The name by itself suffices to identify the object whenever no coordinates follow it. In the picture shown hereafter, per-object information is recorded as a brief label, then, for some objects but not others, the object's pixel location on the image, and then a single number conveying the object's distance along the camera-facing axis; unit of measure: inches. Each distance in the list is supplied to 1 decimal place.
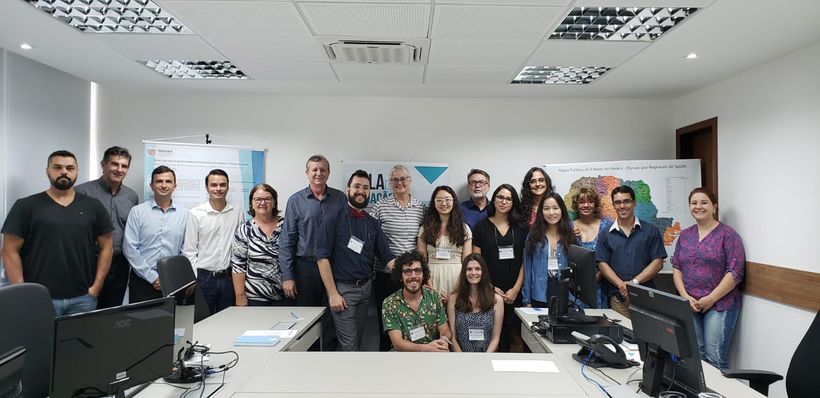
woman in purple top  136.3
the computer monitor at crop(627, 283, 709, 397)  64.3
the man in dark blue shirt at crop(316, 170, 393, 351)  133.0
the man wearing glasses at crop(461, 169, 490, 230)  160.2
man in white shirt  145.7
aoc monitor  54.5
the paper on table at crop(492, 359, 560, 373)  79.4
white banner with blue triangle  178.2
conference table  69.6
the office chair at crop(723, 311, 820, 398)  75.4
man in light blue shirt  139.1
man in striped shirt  152.2
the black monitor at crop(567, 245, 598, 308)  94.6
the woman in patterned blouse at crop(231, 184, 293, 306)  141.8
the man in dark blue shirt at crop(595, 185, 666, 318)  142.8
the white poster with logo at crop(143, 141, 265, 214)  167.0
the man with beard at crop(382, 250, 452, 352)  110.6
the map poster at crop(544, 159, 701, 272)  165.8
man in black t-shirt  114.8
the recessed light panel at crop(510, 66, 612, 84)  149.3
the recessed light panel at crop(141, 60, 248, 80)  147.5
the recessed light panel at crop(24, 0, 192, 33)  101.9
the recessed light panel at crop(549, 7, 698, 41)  104.0
